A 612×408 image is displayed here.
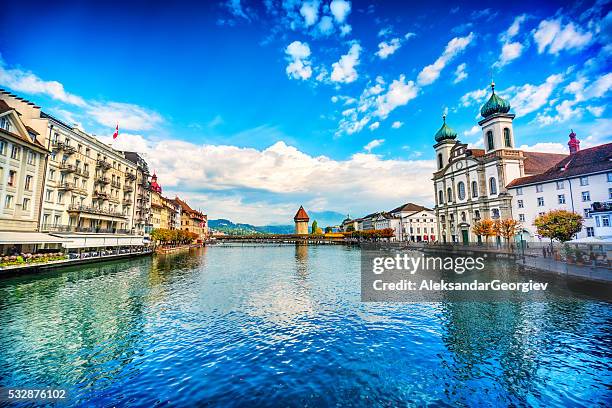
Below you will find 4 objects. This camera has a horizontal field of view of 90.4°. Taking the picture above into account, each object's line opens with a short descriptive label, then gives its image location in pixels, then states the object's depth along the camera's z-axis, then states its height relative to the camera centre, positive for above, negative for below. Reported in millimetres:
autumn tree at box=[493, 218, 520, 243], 50688 +1736
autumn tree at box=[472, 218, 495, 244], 54969 +1775
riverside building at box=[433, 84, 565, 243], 63000 +14589
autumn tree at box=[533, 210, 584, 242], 33688 +1414
